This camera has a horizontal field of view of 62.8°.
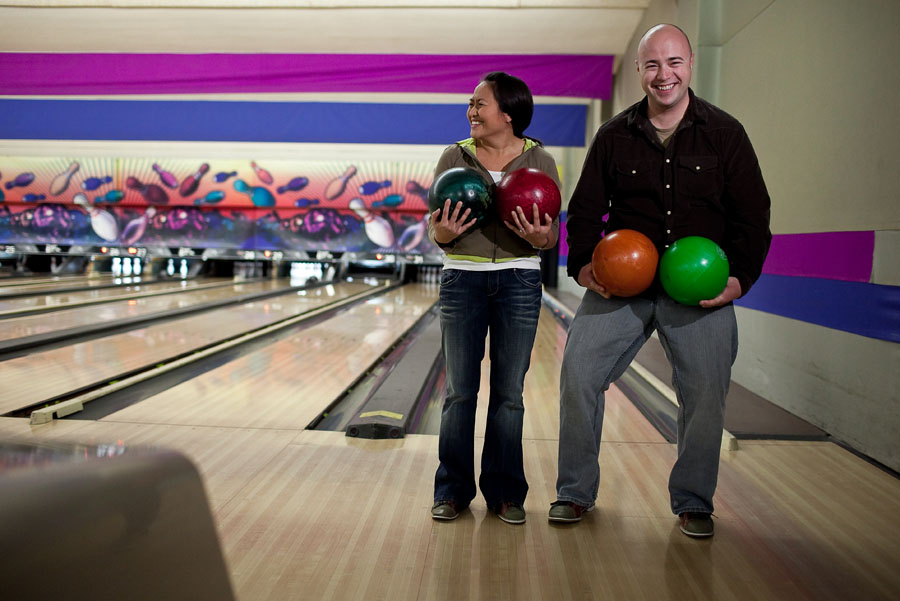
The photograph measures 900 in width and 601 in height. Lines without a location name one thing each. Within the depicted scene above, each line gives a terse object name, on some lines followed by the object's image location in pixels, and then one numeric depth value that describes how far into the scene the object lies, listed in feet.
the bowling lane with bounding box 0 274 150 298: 26.32
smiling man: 5.88
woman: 6.03
